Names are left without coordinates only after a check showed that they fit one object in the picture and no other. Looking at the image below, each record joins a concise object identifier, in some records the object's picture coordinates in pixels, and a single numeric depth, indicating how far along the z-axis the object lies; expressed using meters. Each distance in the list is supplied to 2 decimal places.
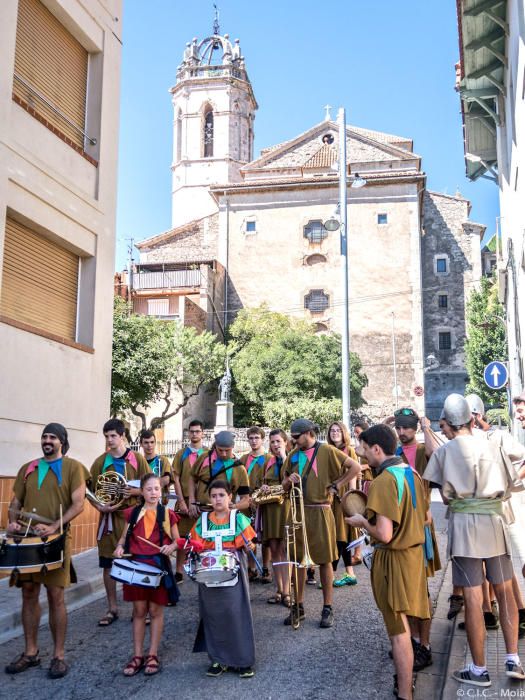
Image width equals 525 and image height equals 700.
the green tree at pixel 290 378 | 36.12
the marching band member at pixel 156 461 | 8.59
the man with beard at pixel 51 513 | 5.32
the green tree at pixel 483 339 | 40.62
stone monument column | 31.40
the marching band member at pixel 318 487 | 6.58
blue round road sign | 15.94
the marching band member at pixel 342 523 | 8.01
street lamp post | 17.80
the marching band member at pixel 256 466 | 8.69
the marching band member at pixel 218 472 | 7.37
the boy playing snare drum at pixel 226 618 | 5.20
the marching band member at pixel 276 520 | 7.44
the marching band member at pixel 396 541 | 4.43
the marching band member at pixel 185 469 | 8.27
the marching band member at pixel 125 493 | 6.81
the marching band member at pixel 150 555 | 5.32
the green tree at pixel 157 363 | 30.39
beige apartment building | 9.28
